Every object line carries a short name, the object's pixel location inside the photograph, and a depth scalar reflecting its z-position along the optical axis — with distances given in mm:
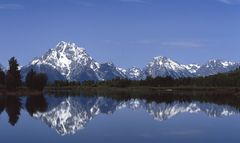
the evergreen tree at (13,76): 177250
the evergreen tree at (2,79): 189375
